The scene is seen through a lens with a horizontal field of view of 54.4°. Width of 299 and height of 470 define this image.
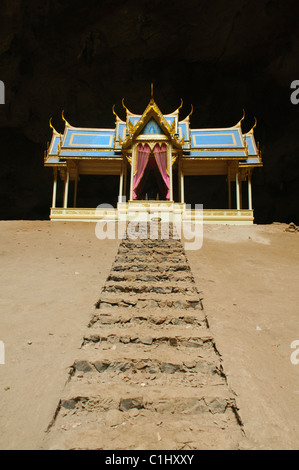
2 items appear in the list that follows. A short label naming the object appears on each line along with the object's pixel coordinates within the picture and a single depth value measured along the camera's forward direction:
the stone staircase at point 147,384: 3.03
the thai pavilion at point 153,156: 16.52
